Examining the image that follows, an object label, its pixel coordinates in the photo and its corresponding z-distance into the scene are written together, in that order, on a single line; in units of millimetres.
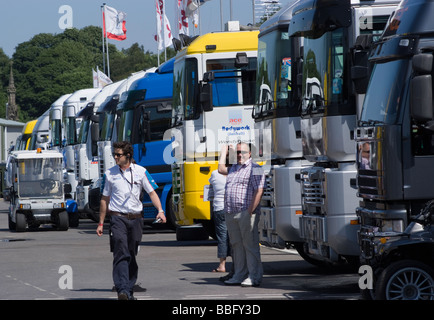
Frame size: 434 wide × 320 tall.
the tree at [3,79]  146375
